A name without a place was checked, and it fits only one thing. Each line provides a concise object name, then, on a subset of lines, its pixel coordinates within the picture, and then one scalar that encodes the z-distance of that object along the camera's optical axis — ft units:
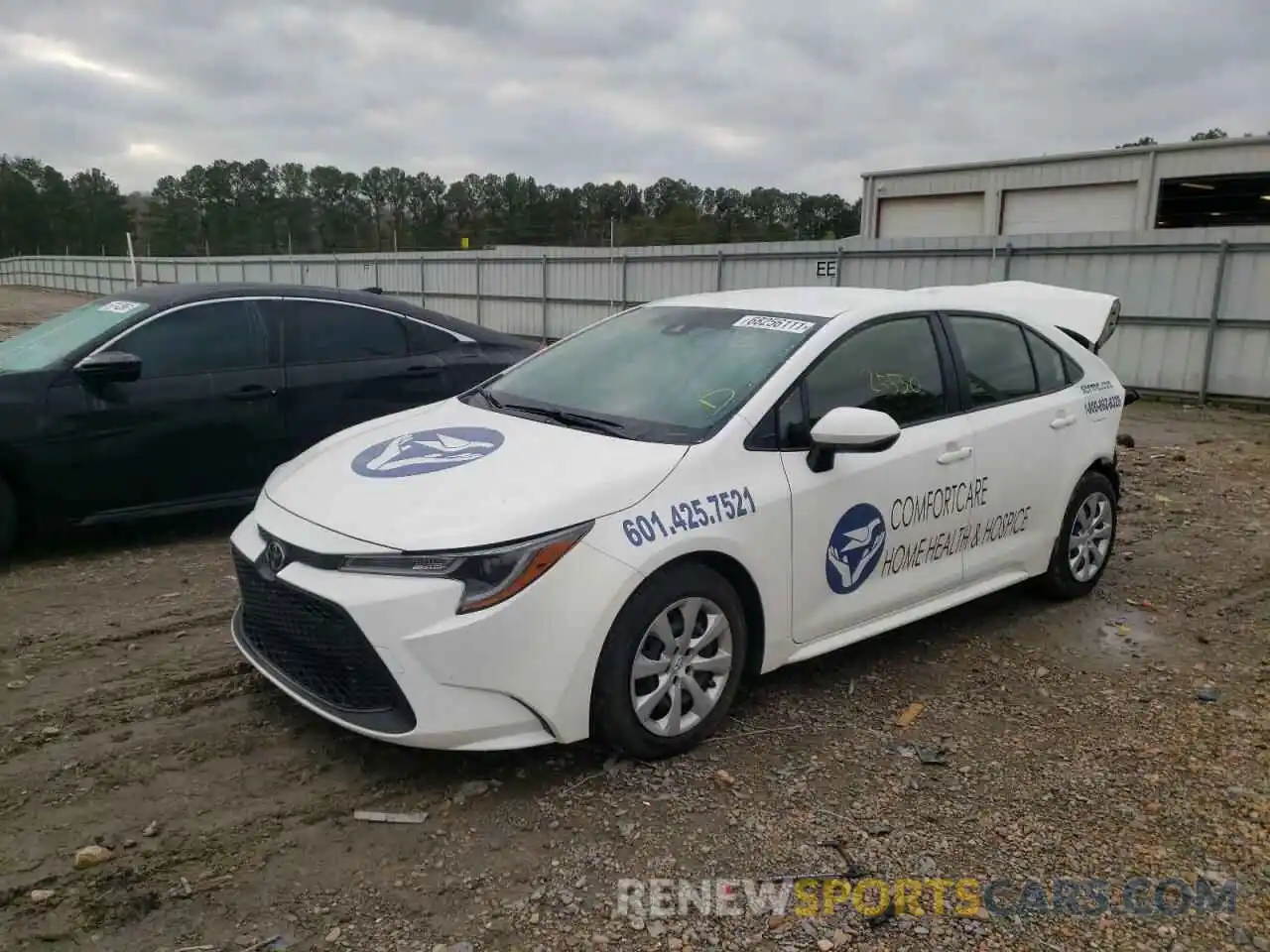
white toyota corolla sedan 9.55
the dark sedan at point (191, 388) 17.01
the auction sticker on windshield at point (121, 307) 18.55
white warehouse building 65.05
